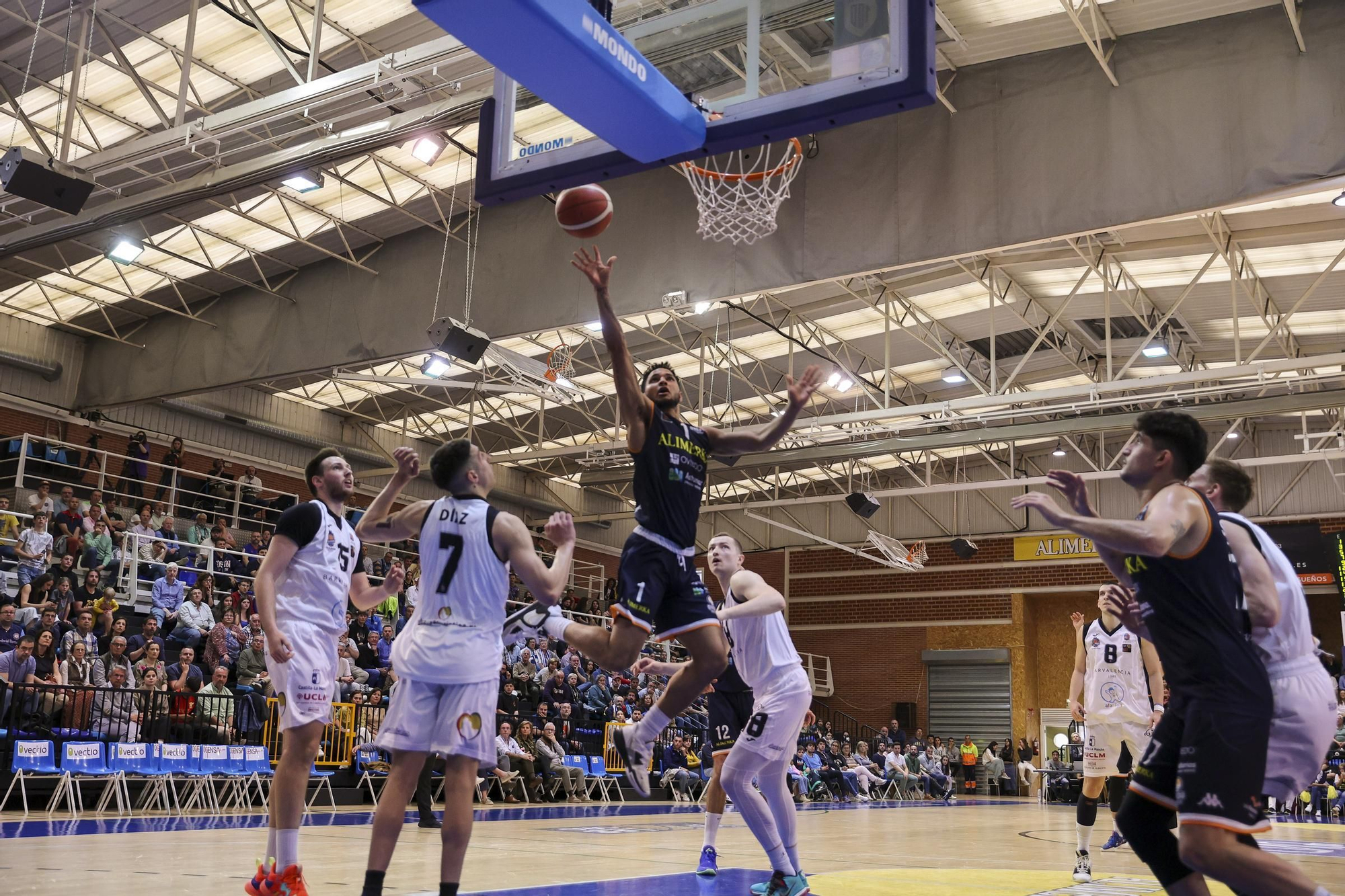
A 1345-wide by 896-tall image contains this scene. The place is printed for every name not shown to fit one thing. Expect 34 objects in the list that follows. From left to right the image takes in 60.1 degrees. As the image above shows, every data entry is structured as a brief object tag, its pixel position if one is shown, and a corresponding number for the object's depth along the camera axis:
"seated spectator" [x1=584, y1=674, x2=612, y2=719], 21.48
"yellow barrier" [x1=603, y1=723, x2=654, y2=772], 20.64
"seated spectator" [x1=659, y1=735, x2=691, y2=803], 20.78
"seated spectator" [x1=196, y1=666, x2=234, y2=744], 14.16
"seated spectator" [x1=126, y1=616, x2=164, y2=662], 15.13
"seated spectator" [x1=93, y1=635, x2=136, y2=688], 13.84
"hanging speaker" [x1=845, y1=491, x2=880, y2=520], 26.72
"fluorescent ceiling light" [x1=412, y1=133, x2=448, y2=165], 16.02
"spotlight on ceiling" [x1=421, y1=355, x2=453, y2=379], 18.81
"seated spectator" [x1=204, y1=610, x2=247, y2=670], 15.71
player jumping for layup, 5.32
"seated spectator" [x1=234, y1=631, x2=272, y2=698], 15.22
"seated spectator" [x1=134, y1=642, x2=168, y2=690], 14.10
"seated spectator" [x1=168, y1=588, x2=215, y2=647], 16.94
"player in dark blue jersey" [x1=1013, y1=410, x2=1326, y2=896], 3.82
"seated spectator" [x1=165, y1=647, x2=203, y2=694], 14.63
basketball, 6.29
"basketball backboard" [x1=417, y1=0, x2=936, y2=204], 6.62
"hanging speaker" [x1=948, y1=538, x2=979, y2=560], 32.12
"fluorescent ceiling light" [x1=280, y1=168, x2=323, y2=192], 15.94
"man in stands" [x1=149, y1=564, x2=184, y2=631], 17.50
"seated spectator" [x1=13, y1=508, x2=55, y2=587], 17.05
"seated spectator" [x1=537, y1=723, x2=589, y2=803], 18.19
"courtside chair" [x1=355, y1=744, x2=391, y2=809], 15.81
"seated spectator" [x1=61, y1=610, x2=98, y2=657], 13.99
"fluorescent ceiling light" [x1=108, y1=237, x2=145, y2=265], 17.19
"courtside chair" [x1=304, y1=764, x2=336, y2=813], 14.63
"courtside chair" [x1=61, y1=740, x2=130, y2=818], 12.16
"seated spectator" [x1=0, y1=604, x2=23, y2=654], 13.51
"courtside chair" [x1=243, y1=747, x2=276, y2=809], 13.82
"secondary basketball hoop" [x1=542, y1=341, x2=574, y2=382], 22.78
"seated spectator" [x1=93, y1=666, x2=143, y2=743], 13.18
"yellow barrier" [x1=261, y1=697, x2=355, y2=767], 15.26
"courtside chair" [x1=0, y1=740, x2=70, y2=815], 11.67
